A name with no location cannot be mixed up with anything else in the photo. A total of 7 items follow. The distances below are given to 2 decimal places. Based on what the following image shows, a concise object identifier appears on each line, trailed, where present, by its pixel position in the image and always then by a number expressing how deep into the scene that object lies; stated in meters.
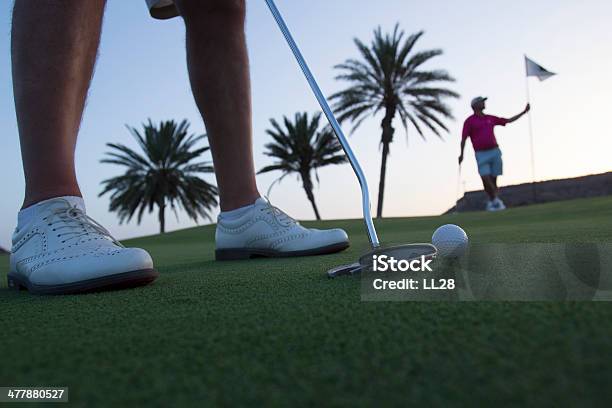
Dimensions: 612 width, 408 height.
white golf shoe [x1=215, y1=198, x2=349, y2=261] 2.34
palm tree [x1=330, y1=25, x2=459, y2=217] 20.53
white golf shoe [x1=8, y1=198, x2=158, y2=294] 1.41
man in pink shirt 11.02
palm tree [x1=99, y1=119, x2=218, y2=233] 22.30
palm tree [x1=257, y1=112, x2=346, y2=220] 22.91
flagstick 15.80
